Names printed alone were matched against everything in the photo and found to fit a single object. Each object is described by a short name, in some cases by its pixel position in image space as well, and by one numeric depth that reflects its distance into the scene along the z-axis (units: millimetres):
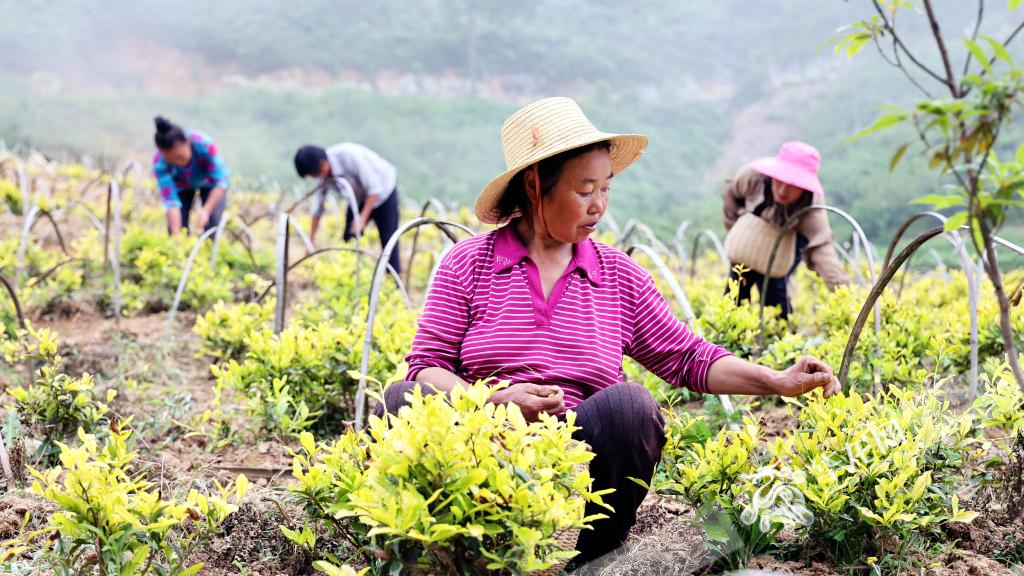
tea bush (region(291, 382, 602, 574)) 1352
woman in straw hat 1958
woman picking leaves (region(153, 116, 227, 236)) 5746
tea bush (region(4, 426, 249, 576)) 1534
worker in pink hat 3965
